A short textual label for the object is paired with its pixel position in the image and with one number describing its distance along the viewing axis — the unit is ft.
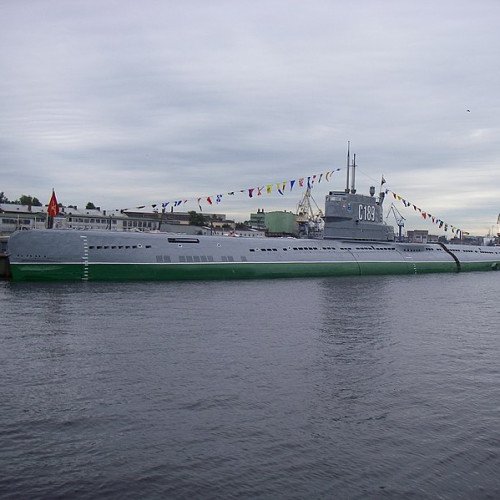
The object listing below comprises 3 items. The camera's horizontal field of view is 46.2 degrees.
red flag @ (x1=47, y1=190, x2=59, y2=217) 133.08
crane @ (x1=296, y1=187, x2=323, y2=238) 193.67
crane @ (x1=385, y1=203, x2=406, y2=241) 229.66
